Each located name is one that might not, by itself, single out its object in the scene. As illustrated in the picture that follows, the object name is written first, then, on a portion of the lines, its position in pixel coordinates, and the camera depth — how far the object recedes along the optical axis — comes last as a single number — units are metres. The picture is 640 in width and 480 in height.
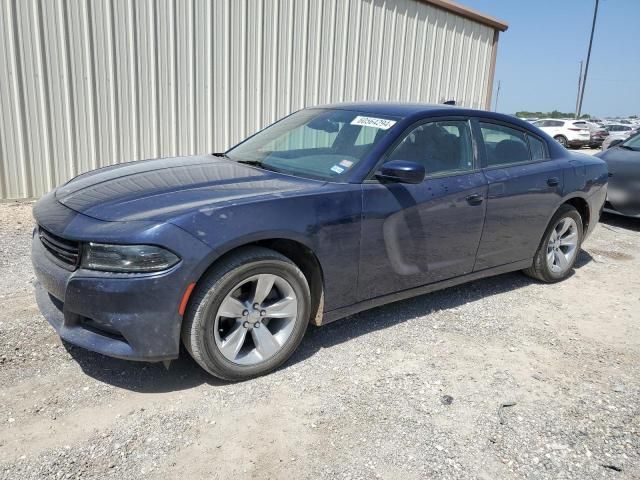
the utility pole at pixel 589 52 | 34.59
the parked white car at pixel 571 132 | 26.22
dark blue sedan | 2.59
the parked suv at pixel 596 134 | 26.70
